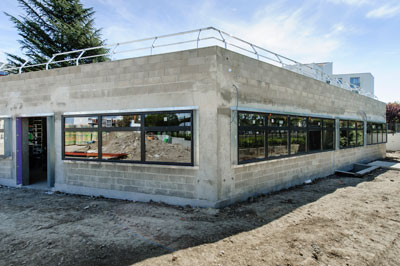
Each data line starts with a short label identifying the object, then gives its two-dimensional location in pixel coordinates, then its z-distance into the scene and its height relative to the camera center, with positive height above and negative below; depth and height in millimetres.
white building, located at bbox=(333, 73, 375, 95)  45438 +9632
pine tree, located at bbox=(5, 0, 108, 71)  20703 +8831
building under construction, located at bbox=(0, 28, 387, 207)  6203 +132
